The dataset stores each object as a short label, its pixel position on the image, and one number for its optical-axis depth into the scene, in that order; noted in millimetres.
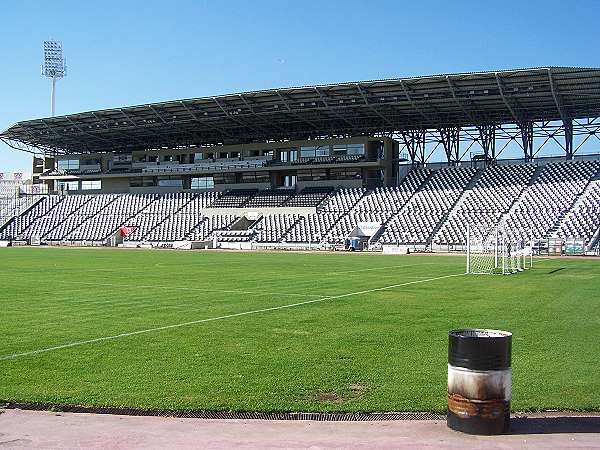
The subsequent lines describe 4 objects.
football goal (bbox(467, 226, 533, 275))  31348
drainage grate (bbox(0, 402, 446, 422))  7133
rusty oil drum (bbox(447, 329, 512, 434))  6441
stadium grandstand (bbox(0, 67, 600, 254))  58656
